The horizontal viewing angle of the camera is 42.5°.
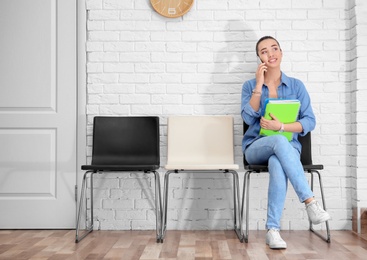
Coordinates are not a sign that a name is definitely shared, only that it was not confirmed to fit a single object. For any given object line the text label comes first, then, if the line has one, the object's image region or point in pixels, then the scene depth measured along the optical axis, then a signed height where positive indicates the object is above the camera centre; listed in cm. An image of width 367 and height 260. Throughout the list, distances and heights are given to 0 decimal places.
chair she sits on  286 -21
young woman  267 -4
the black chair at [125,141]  321 -7
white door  336 +13
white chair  323 -8
